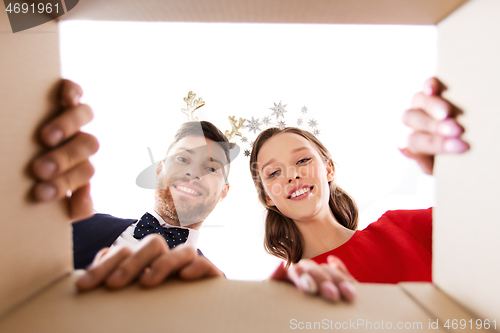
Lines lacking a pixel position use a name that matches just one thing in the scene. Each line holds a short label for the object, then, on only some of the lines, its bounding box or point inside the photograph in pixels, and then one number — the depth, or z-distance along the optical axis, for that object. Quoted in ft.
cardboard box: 0.85
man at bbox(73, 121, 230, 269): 3.70
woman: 3.05
